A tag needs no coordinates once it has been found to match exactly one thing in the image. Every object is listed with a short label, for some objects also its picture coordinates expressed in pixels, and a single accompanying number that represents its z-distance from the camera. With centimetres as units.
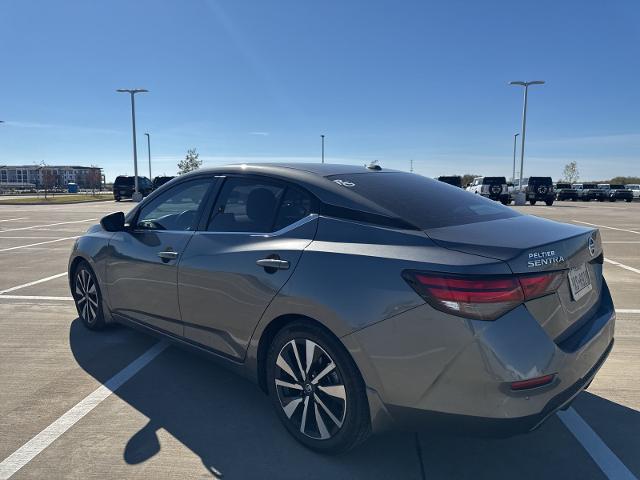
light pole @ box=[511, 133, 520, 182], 6288
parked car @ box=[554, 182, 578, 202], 4231
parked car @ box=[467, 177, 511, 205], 3388
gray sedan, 220
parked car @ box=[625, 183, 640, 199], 4436
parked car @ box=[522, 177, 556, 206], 3328
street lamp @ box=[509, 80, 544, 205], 3712
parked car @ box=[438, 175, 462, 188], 3953
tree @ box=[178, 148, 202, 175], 6291
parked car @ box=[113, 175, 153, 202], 3750
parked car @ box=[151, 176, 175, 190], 3419
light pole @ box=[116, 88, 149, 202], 3653
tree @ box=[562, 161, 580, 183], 9050
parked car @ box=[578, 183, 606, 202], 4072
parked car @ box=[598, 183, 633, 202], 4050
